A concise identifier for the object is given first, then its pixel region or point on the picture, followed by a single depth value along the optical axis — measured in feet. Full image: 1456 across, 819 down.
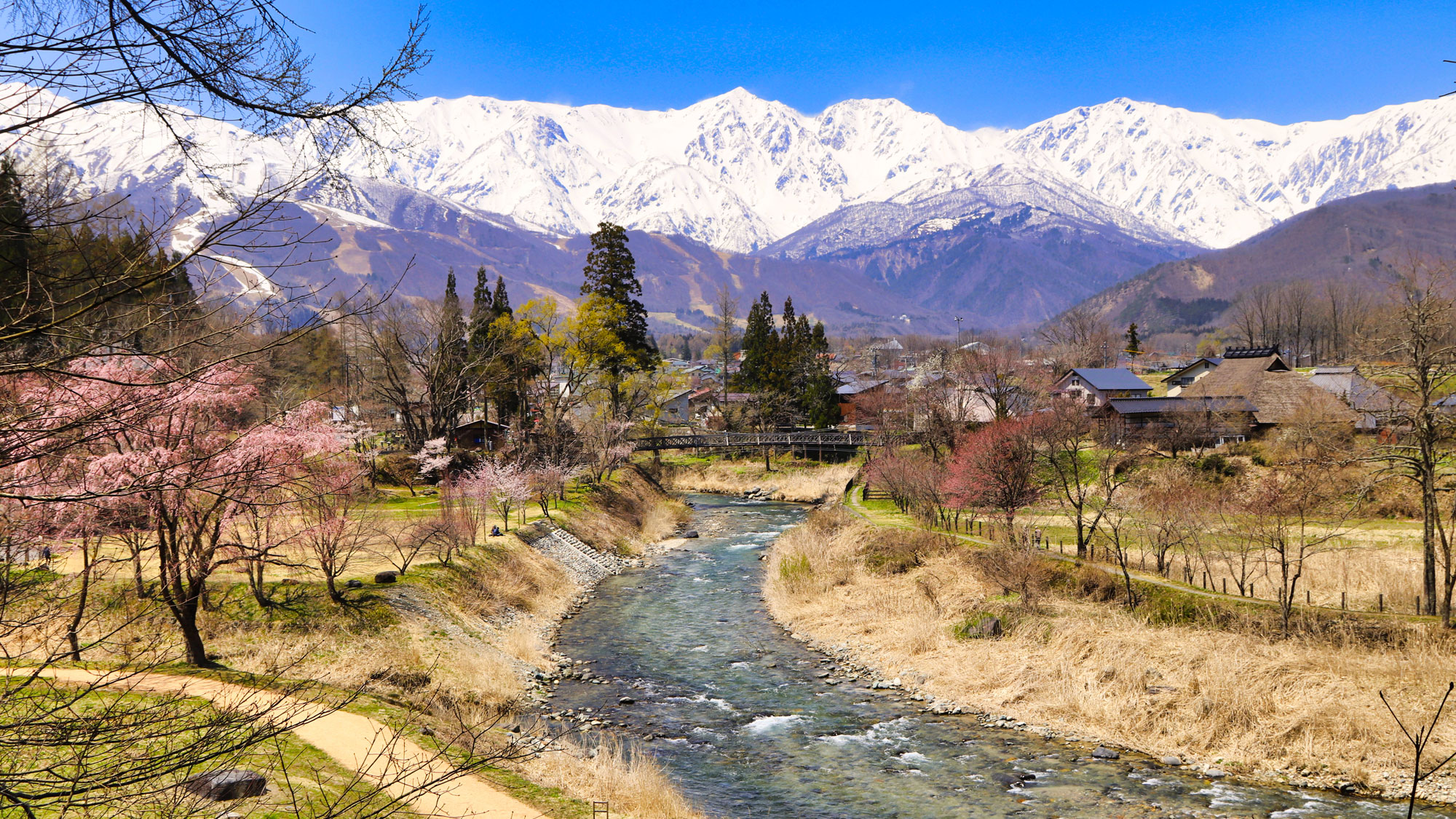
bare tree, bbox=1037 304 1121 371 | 352.28
